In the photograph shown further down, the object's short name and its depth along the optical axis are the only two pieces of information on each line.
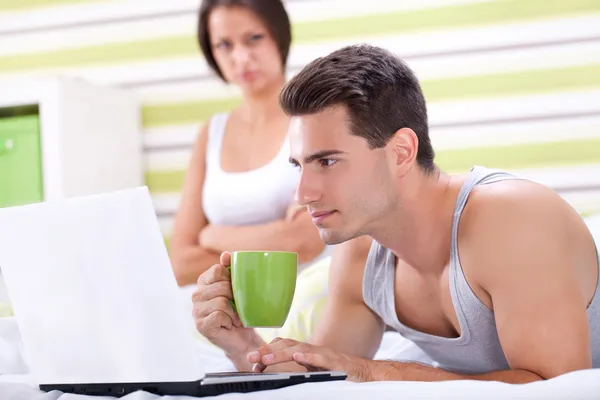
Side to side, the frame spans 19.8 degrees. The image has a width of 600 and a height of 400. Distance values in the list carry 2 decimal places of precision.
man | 2.18
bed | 1.90
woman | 3.06
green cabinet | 3.51
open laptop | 1.96
